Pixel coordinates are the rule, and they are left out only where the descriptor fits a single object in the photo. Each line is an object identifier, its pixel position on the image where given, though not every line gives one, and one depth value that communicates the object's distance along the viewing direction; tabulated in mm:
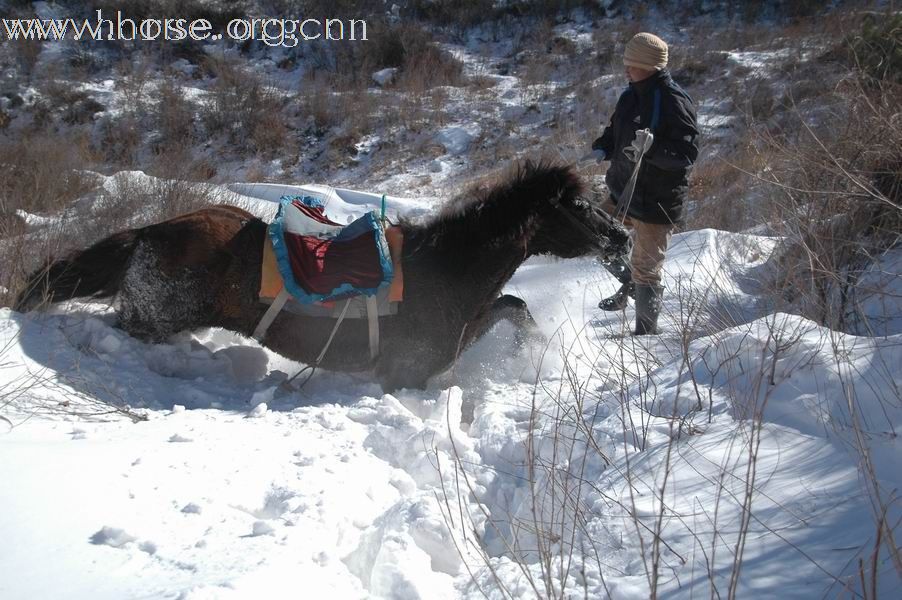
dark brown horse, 3889
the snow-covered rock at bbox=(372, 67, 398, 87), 17953
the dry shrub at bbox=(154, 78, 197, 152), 15688
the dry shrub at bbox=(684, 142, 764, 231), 7151
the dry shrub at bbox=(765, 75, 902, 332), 3705
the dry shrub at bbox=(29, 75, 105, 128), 16438
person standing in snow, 4305
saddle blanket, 3768
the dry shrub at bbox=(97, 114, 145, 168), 14891
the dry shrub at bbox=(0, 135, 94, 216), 7336
